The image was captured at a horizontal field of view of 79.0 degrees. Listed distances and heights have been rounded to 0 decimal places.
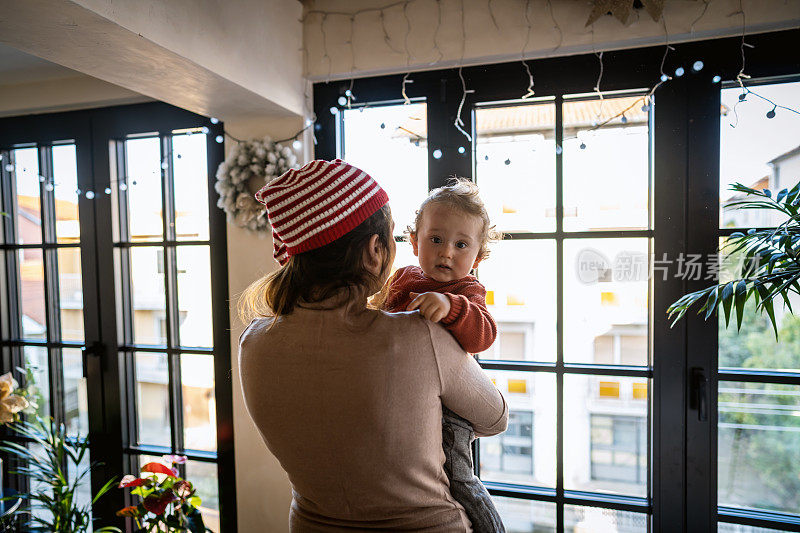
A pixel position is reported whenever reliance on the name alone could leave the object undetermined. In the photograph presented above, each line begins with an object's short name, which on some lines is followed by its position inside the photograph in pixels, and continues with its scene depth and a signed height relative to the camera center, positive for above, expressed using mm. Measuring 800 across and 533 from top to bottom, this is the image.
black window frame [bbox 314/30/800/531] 1669 +104
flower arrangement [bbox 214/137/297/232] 1950 +305
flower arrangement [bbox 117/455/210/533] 1856 -963
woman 793 -207
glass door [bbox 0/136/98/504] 2482 -135
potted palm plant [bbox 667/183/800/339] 1236 -57
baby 953 -89
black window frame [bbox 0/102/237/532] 2281 -191
